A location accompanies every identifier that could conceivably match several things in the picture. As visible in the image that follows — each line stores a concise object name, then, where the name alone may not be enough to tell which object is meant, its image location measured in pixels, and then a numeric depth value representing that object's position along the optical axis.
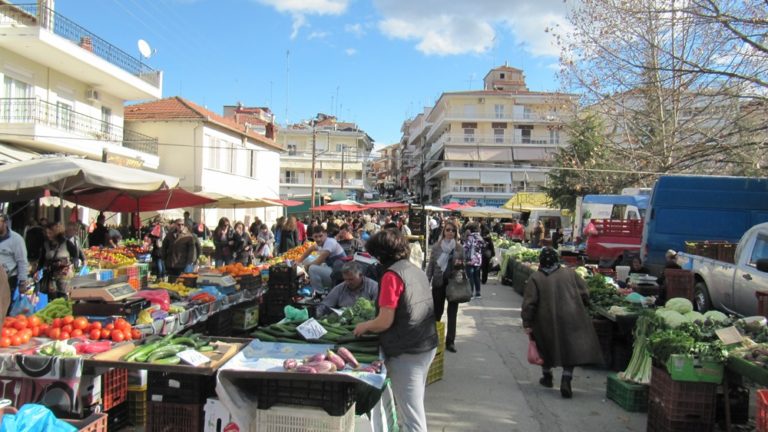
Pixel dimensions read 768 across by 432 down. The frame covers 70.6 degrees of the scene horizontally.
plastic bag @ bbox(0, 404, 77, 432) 3.04
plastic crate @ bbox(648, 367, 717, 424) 4.59
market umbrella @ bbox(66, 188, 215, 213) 11.71
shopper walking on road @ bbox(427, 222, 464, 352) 7.85
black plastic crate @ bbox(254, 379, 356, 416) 3.48
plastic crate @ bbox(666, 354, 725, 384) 4.58
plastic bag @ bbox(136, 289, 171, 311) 5.99
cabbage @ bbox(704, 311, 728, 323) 5.82
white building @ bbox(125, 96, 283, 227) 28.48
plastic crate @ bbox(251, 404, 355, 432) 3.46
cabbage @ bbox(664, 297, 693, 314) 6.48
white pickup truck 8.14
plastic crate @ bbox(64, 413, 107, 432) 3.32
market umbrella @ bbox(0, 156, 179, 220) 7.29
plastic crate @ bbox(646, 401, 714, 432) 4.56
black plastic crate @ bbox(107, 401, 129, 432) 4.71
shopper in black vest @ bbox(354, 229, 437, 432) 3.88
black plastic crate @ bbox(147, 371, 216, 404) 3.95
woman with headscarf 5.88
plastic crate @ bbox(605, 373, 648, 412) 5.63
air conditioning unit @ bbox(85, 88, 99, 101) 20.98
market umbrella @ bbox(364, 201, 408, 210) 31.65
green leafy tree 21.06
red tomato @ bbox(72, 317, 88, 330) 4.96
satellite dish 23.66
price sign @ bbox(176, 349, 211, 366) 3.84
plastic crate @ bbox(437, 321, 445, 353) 6.62
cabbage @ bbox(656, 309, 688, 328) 5.53
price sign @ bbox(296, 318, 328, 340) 4.41
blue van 12.22
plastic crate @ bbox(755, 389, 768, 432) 3.52
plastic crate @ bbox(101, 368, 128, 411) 4.58
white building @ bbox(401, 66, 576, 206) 58.28
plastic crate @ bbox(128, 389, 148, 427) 5.00
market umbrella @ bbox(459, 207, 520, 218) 33.03
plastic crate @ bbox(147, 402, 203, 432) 3.94
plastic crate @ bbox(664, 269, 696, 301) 9.06
